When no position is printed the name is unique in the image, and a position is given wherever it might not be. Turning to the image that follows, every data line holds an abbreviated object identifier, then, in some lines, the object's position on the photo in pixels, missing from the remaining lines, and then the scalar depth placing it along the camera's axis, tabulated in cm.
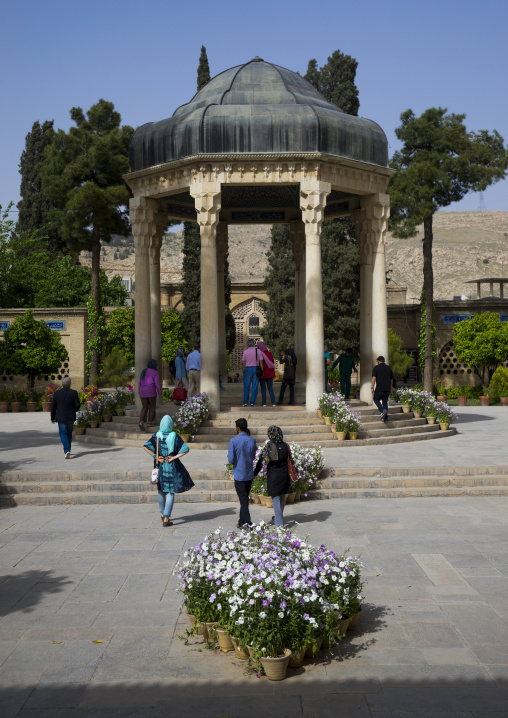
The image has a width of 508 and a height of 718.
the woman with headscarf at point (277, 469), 838
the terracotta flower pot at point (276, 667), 487
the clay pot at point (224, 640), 532
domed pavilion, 1504
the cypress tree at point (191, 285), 3706
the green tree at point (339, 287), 3456
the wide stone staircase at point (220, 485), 1095
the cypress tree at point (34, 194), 4297
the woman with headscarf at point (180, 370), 1730
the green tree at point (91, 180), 2953
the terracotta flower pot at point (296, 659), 504
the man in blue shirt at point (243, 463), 870
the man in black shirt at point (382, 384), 1541
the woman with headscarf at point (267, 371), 1573
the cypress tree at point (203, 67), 3819
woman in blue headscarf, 914
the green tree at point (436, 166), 2853
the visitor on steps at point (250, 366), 1552
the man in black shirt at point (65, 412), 1323
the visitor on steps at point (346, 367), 1753
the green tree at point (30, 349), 2820
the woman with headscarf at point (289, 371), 1631
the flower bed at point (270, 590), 504
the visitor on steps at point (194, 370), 1652
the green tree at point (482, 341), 2956
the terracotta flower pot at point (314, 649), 516
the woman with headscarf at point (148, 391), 1448
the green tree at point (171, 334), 3841
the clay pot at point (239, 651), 518
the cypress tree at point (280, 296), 3903
